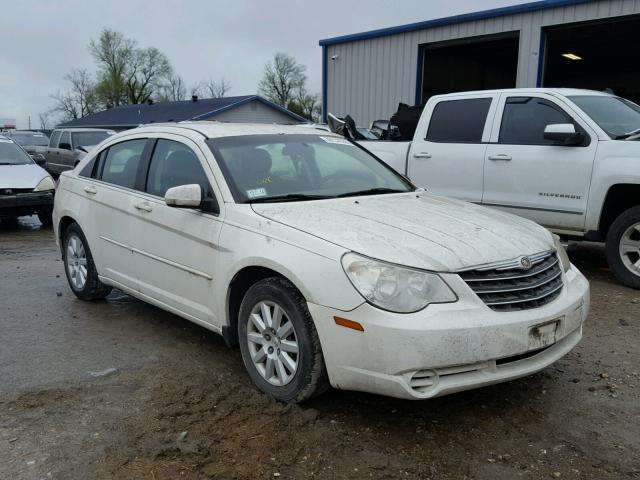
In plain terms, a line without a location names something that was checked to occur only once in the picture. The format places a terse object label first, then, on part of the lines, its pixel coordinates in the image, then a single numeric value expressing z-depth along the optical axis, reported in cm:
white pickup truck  581
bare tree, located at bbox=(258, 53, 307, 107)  6944
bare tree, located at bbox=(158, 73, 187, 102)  7569
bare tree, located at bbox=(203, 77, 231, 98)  7857
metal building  1285
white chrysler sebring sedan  293
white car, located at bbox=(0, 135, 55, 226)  982
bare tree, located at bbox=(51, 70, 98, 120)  7750
